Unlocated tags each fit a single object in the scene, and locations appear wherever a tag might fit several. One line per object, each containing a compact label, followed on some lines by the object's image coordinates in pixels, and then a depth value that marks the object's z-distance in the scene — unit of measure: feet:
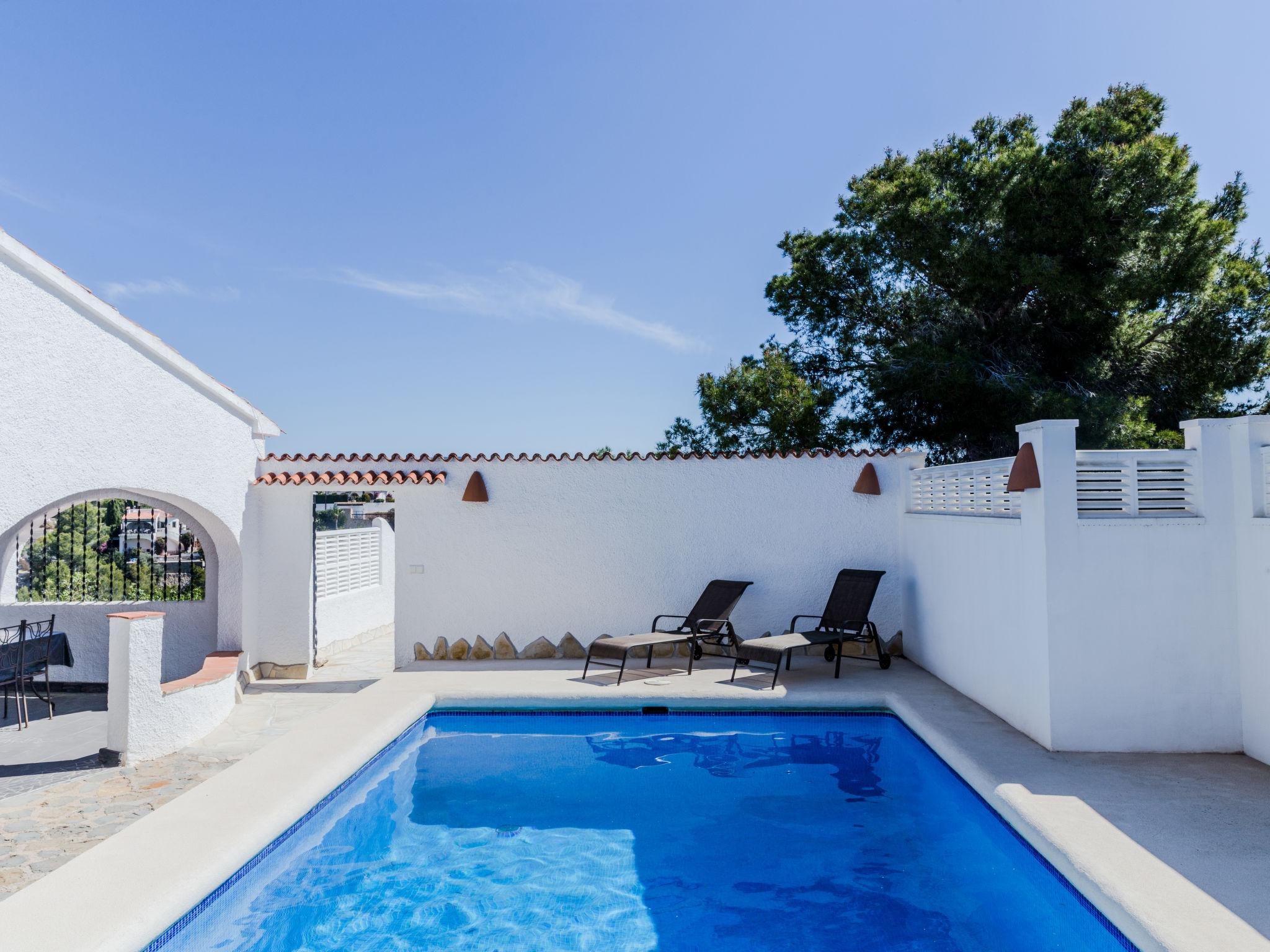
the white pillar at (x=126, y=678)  22.07
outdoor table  29.17
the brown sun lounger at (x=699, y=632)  31.60
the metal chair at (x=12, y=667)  26.63
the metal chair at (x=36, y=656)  27.55
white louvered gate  41.86
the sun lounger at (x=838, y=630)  30.07
